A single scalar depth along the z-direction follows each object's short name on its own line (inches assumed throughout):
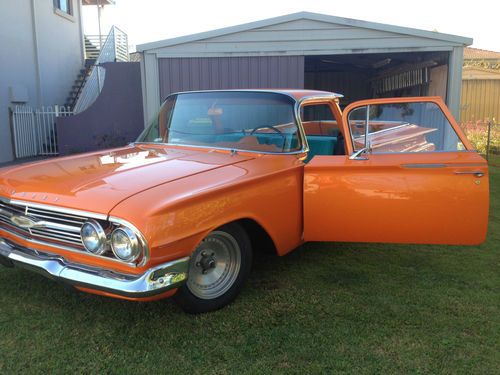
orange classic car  105.7
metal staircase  537.6
